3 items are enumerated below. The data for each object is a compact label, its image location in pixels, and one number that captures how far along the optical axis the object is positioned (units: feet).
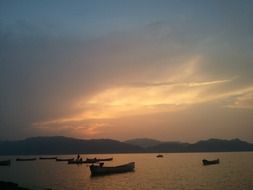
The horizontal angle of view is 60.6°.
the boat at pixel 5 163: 264.29
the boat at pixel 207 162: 236.45
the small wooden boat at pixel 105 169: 157.17
